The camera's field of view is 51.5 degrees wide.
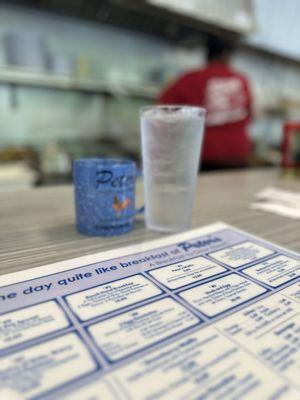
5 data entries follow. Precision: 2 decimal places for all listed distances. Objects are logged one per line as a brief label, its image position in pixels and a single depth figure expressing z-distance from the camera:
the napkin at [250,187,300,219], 0.54
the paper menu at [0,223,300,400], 0.17
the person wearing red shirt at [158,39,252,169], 1.63
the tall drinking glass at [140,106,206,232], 0.40
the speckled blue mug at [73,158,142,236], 0.39
